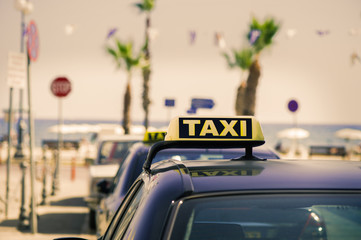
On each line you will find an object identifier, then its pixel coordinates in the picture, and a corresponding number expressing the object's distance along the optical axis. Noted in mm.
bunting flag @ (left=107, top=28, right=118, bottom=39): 38562
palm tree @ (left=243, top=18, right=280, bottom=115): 36125
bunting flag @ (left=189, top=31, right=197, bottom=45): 38375
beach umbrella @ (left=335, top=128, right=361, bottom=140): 52147
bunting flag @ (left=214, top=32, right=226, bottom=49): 37594
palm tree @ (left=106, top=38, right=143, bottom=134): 44781
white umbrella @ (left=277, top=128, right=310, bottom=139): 54344
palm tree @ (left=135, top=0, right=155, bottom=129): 42344
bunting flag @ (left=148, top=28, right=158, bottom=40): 40406
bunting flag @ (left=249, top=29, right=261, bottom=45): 35188
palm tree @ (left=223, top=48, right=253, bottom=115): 39250
